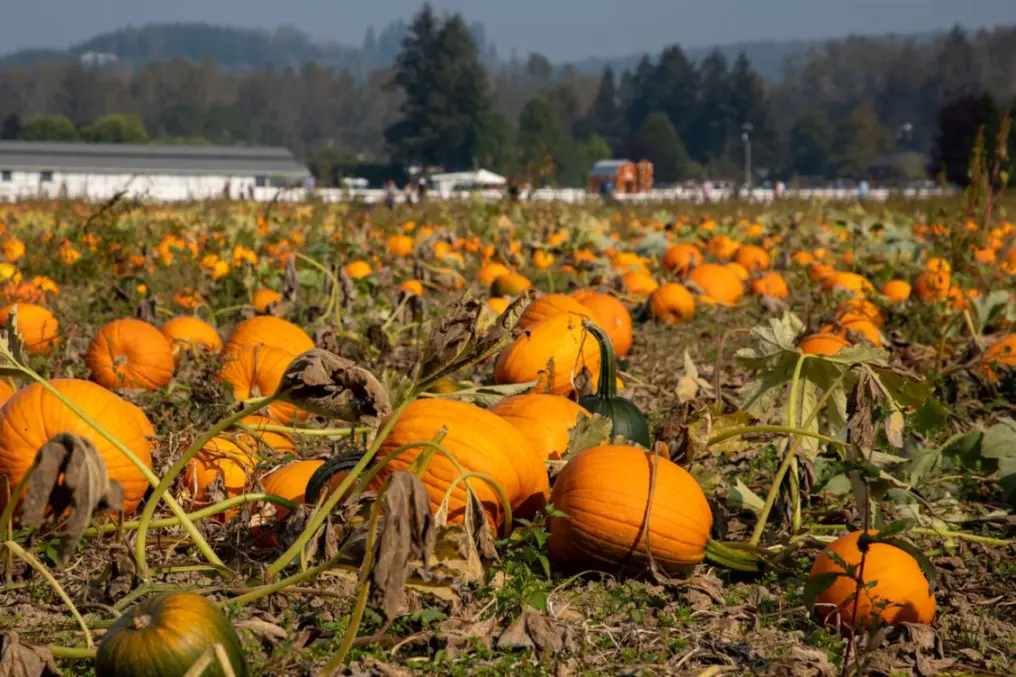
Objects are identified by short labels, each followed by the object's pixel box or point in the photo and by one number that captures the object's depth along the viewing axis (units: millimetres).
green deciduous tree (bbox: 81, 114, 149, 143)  117375
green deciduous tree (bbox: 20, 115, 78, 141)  114625
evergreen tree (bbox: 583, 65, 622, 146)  162875
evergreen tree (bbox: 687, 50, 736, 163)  141500
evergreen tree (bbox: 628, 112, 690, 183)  127438
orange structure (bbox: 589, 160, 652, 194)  43988
